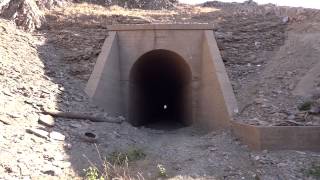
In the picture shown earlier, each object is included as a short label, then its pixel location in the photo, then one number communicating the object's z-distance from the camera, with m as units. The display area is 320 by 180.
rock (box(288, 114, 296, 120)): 8.85
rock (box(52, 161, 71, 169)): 7.26
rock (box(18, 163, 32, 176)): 6.59
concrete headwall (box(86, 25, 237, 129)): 12.41
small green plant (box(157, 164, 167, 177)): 7.34
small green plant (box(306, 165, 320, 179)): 7.25
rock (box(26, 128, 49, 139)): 7.95
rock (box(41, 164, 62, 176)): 6.91
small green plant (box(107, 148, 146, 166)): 7.94
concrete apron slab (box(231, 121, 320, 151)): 8.18
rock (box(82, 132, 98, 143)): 8.73
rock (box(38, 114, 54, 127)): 8.63
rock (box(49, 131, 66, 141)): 8.21
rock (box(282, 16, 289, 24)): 14.40
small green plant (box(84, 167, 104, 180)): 5.68
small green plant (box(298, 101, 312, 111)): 9.14
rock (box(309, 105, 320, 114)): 8.77
